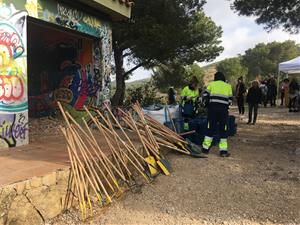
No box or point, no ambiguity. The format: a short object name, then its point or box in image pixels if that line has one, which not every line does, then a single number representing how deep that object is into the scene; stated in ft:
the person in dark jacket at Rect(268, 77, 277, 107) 48.73
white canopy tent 45.14
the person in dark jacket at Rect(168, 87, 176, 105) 39.22
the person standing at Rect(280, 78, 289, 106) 49.36
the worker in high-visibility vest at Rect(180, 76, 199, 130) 21.58
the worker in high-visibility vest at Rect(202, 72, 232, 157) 17.54
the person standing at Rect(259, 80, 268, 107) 49.27
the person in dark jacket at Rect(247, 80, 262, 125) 28.96
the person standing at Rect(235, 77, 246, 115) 34.98
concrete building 14.59
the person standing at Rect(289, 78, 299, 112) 41.84
